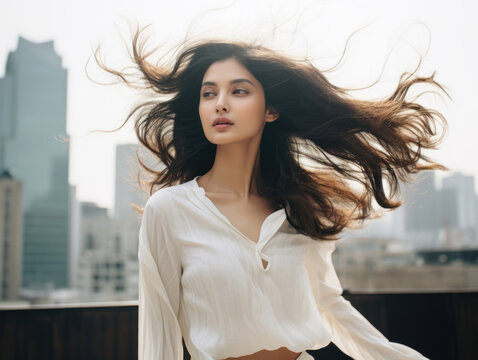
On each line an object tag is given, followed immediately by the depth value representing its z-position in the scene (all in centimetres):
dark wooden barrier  220
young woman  166
